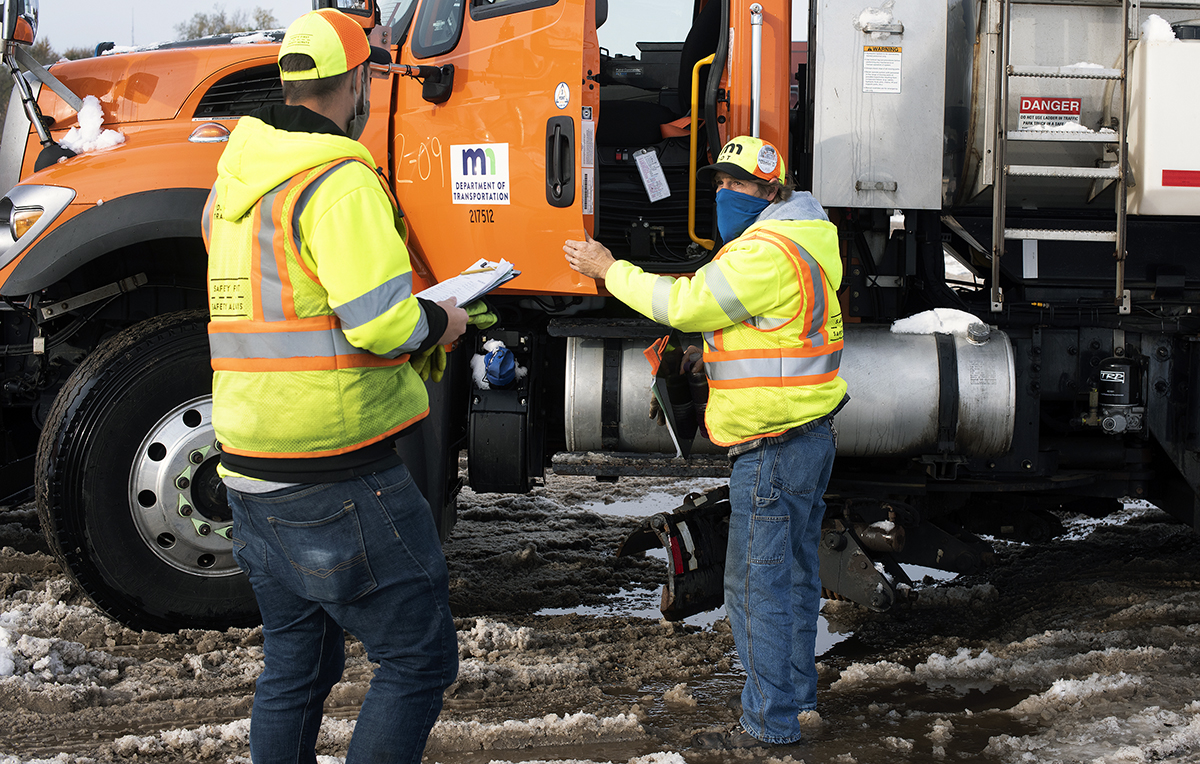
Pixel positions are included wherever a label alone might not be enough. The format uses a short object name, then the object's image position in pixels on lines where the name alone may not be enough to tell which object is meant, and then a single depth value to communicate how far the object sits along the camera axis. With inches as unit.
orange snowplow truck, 144.7
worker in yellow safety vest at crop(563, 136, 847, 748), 114.0
